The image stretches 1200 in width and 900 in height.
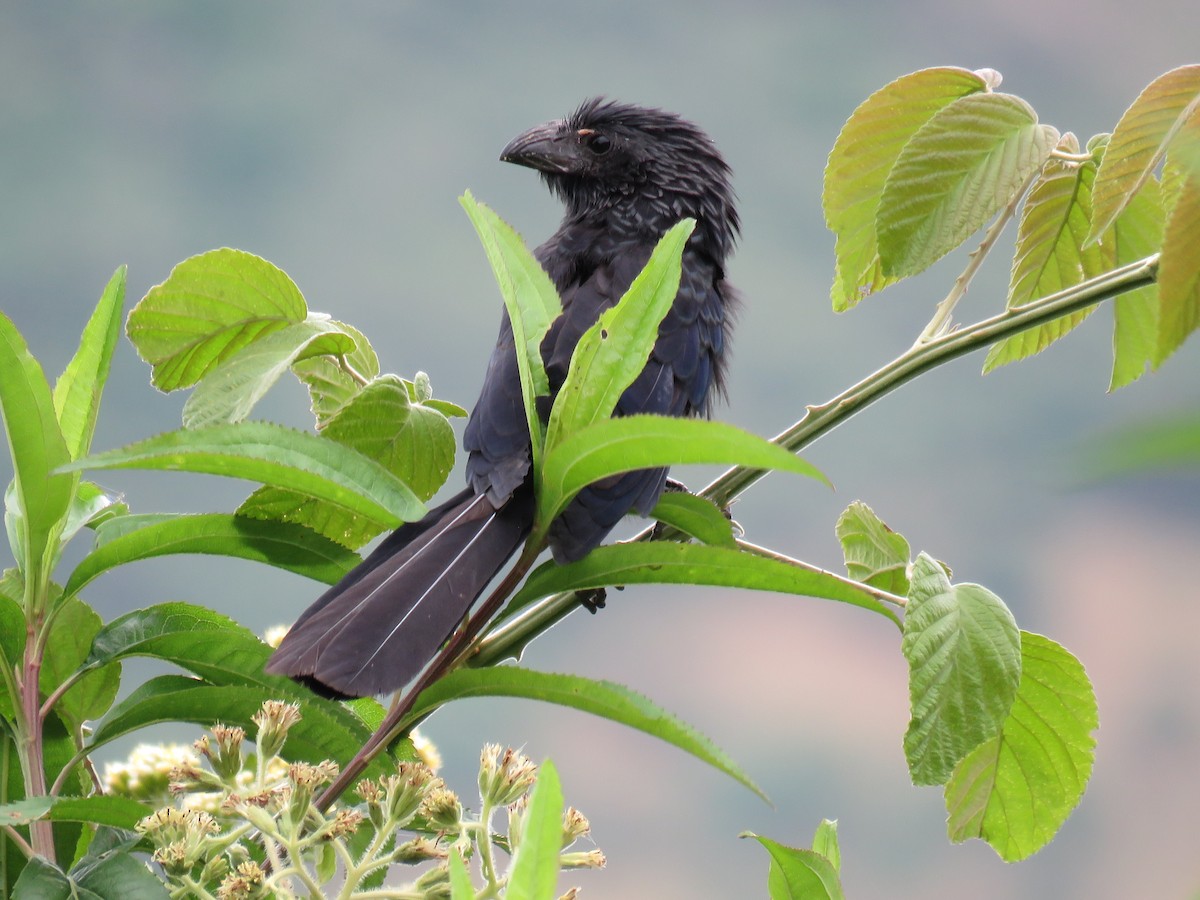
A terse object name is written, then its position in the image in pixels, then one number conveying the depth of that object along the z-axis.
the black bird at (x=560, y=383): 6.91
